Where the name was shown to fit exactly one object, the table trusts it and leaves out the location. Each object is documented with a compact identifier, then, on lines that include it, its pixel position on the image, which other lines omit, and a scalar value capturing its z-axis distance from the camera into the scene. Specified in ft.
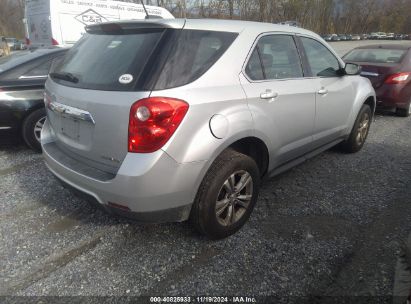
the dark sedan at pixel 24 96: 14.57
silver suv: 7.17
